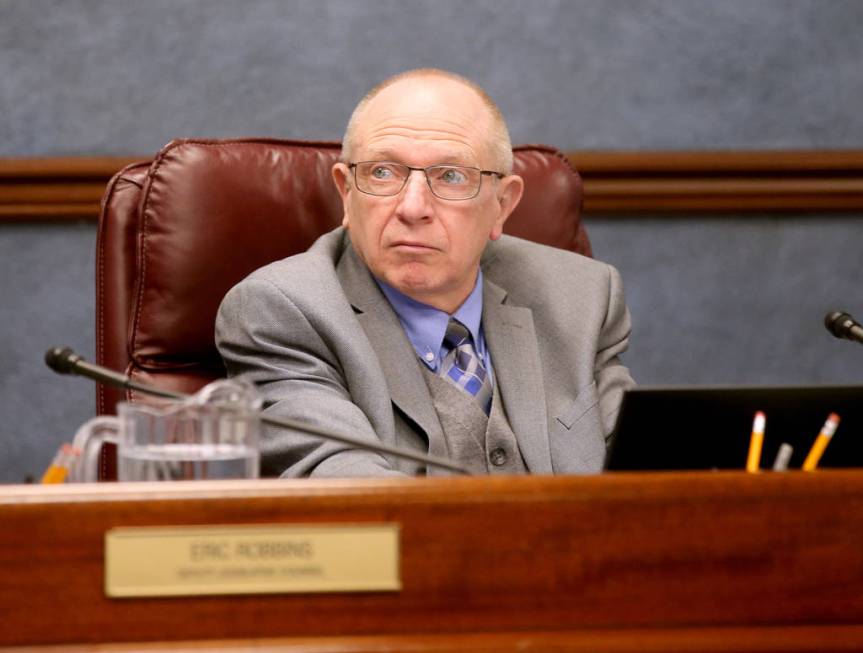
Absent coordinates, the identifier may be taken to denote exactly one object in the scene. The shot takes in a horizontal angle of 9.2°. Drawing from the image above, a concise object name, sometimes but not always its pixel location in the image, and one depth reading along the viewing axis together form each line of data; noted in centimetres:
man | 500
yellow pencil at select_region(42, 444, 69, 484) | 457
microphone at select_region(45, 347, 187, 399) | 466
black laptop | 462
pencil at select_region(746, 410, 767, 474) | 463
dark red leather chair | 507
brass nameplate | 420
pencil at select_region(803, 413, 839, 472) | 465
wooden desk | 423
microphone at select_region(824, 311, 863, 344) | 482
